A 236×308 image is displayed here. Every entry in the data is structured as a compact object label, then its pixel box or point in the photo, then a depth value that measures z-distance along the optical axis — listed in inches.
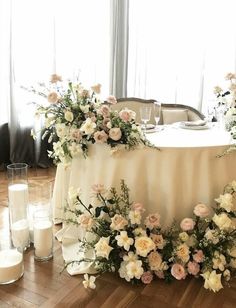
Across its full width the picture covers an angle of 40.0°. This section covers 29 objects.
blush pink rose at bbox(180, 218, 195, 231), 71.8
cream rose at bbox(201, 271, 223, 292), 67.6
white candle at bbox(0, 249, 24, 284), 72.7
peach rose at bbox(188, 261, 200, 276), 72.8
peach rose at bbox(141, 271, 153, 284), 72.7
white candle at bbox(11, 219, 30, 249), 86.5
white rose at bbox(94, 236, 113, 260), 70.6
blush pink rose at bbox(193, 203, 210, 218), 71.2
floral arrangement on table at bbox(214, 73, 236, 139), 81.3
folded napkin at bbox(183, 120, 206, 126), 97.5
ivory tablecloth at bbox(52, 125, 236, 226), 73.2
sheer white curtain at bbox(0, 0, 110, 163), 147.3
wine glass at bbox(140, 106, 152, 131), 85.7
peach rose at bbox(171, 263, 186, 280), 70.8
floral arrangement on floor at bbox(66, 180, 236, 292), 70.7
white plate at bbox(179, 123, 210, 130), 94.8
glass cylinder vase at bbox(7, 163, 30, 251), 86.7
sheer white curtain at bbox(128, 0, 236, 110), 158.7
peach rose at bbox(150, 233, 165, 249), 73.8
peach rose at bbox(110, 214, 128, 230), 71.0
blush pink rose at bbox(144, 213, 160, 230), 72.7
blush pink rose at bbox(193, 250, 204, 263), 72.3
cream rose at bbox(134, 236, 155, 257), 69.6
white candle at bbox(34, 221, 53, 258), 82.0
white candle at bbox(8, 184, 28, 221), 86.7
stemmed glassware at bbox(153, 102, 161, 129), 96.3
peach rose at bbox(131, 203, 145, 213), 71.8
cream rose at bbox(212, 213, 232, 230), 70.4
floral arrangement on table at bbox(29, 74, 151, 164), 73.1
